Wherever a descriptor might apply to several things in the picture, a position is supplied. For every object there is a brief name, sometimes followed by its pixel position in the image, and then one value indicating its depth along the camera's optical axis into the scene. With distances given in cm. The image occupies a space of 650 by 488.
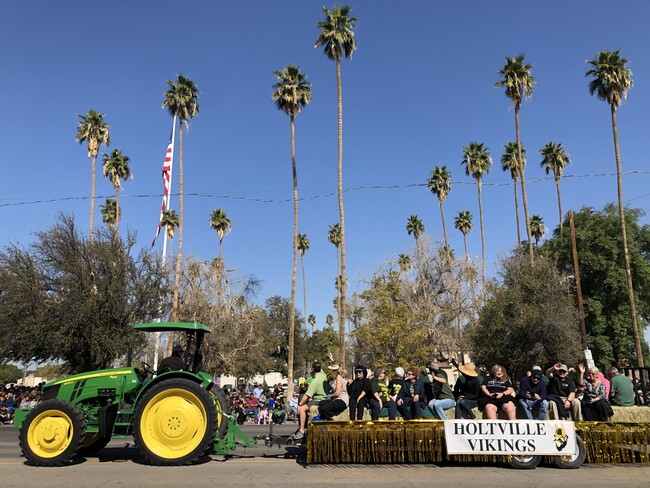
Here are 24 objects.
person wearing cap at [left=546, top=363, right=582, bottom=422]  962
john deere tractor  754
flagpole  2875
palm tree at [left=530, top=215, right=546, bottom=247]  4822
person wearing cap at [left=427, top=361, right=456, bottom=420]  951
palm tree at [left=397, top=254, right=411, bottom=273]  3556
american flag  3055
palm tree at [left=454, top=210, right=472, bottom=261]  5425
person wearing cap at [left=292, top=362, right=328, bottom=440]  896
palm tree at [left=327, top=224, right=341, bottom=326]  6531
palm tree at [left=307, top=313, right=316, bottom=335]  9125
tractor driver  820
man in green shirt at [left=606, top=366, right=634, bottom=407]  1039
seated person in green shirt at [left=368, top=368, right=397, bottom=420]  967
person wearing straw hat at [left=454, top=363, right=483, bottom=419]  880
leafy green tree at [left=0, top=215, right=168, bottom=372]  2209
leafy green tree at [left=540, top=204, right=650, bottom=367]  3238
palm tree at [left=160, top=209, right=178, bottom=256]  4291
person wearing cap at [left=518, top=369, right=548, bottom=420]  946
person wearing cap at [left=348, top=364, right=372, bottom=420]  964
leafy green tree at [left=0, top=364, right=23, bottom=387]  6471
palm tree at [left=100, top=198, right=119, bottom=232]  4303
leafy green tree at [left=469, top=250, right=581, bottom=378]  2802
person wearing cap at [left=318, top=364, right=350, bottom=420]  884
